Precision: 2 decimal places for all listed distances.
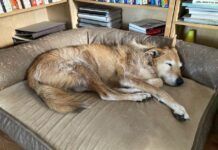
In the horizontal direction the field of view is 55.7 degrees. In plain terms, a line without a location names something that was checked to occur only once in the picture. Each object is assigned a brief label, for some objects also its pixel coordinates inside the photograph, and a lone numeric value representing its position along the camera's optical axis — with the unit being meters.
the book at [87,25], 2.10
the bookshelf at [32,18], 2.06
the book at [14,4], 1.70
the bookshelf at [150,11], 1.58
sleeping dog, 1.28
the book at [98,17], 2.00
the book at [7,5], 1.64
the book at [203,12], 1.42
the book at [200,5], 1.39
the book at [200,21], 1.45
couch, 1.02
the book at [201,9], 1.42
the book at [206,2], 1.38
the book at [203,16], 1.44
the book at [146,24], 1.80
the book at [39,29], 2.00
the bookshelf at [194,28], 1.53
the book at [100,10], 2.00
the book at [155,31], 1.78
